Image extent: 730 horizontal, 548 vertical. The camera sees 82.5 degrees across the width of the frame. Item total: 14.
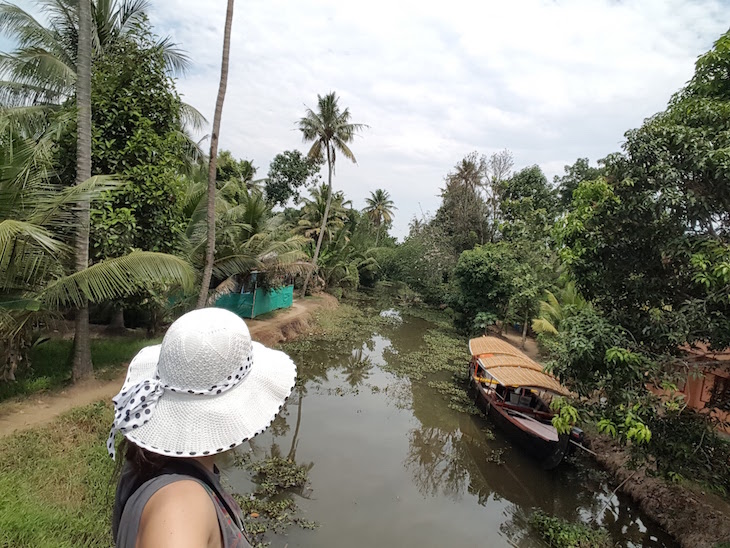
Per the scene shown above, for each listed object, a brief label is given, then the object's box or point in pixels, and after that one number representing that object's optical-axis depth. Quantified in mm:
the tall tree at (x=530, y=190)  23281
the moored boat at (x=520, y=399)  8328
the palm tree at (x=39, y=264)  4820
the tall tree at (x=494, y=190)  24109
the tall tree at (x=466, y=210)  24906
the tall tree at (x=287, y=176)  32219
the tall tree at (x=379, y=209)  45031
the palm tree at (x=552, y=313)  14203
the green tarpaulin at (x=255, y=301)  15023
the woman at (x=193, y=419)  1038
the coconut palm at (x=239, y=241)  11211
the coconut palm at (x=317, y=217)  26547
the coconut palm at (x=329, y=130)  21297
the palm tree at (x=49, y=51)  8414
